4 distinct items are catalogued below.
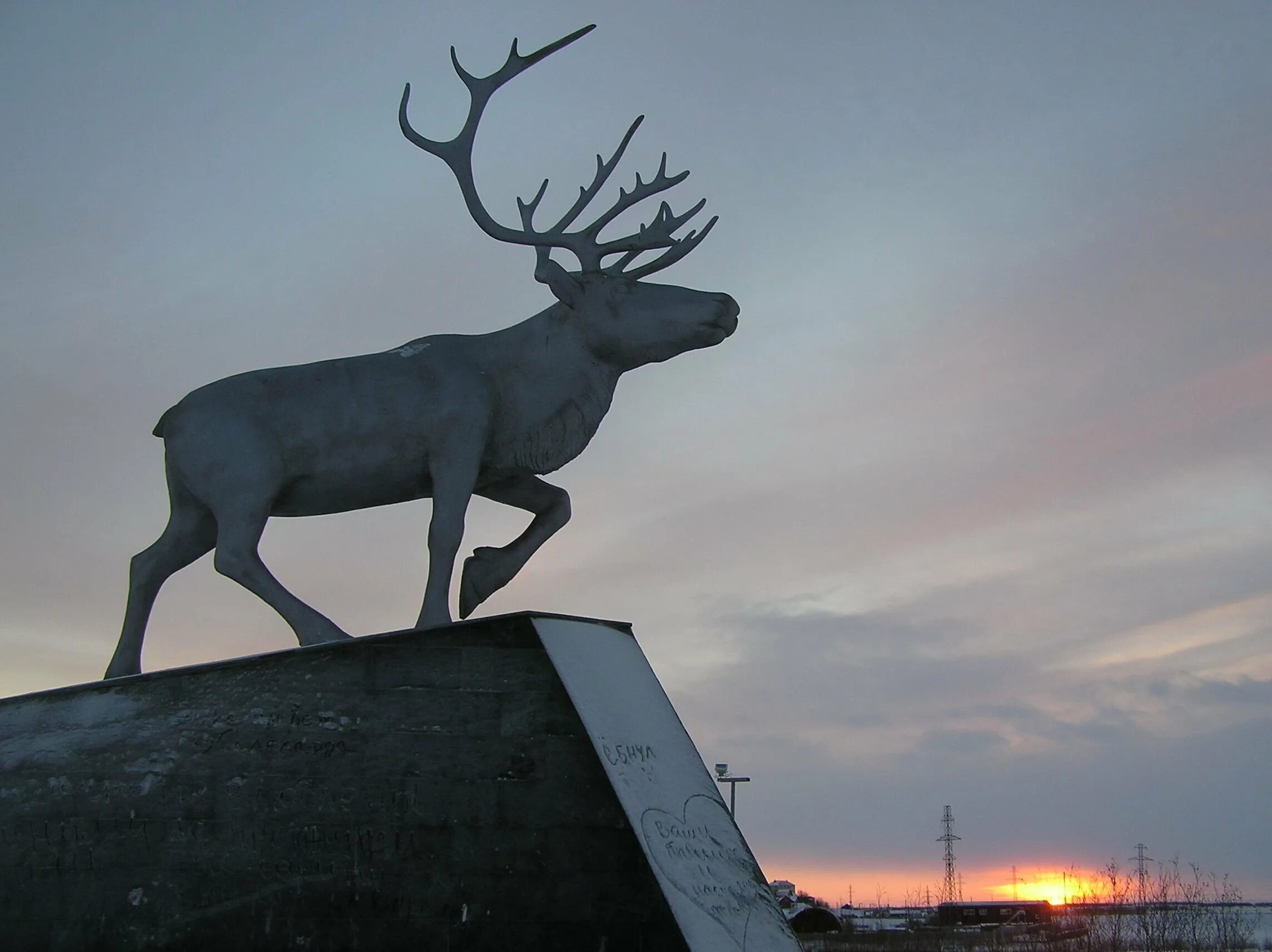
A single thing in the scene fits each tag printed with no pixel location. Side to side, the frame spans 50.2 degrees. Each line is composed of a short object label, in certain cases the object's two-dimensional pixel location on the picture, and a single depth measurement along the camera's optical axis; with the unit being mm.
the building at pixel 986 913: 46750
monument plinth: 6195
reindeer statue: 7914
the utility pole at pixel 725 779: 22688
